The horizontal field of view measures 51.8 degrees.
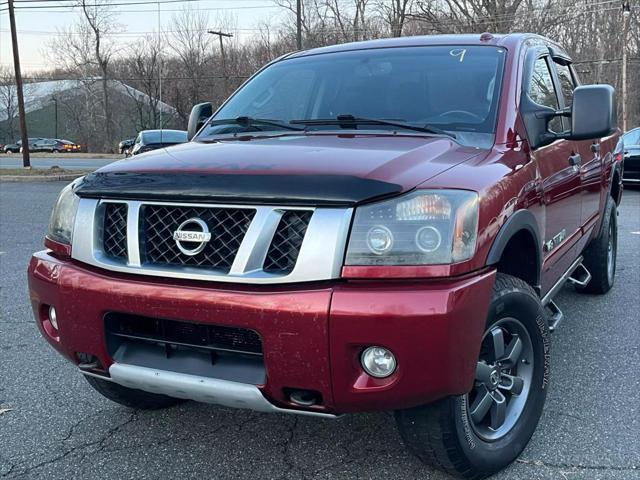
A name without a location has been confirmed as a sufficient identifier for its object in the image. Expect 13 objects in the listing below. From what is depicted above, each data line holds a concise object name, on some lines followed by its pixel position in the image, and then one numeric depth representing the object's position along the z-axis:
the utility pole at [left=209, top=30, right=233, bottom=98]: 46.17
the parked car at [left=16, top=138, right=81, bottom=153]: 54.31
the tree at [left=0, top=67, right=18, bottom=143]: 65.56
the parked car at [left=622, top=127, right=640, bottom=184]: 13.35
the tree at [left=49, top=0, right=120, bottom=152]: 49.08
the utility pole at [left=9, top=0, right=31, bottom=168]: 21.00
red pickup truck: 2.11
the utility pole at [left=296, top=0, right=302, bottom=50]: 27.47
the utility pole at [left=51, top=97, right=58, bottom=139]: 65.45
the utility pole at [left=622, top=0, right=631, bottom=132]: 29.13
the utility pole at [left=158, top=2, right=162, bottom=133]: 50.84
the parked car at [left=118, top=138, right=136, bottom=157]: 38.14
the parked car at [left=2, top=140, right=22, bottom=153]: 53.47
